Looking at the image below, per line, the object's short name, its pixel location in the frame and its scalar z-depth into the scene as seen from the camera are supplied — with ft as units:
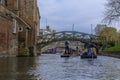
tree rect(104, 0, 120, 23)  100.28
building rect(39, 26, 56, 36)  265.31
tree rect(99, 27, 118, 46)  179.07
